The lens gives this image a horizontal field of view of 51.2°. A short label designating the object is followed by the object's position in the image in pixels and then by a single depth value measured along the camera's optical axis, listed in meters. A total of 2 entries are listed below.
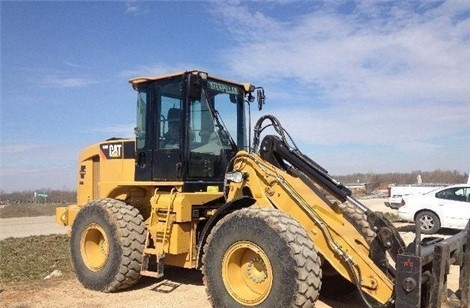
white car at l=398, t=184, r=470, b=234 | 14.91
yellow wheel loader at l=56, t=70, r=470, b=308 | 5.17
